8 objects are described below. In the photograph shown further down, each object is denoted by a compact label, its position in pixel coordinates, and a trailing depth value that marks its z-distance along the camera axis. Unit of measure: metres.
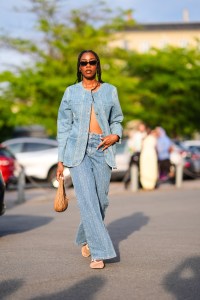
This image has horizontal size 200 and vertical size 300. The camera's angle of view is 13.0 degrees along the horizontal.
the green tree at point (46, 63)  42.97
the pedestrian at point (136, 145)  22.64
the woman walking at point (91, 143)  7.55
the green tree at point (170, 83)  60.09
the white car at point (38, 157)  26.69
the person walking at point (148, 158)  22.53
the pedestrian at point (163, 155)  24.05
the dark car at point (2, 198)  10.80
